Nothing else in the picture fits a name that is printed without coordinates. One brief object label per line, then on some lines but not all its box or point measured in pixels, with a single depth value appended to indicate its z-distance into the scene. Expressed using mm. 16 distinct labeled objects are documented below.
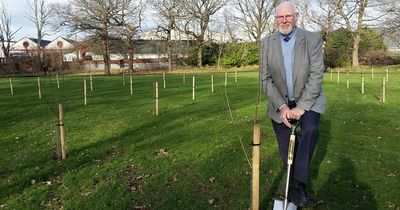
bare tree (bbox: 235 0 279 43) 63406
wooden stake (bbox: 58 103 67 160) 8777
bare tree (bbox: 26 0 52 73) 84312
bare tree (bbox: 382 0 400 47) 49712
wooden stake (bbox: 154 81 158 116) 15523
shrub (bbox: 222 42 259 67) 65500
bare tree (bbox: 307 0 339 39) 56484
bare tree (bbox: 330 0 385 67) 53875
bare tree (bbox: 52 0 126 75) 54250
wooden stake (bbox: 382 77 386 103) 19414
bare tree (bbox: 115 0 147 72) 56656
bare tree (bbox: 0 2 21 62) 69875
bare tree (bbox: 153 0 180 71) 61469
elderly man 4762
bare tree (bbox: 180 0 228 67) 62500
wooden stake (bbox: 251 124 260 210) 4055
